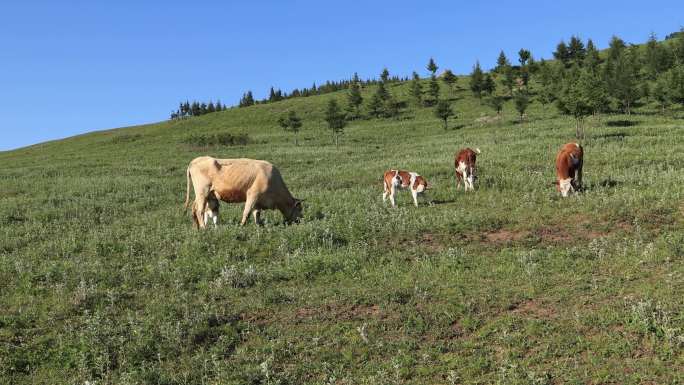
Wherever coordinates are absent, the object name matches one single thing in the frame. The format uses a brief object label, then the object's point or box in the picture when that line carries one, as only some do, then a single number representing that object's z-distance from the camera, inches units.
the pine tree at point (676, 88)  2377.6
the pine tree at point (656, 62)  3690.9
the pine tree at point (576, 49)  5216.5
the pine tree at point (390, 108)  3858.3
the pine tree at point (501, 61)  4918.8
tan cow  680.4
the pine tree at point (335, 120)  2662.4
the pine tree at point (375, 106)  4003.4
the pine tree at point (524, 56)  4736.7
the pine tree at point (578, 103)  1768.0
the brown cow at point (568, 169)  759.7
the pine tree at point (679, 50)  3851.6
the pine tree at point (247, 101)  6879.9
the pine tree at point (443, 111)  2805.1
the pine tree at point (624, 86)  2694.4
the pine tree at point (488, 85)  4010.8
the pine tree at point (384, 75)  6146.7
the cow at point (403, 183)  807.7
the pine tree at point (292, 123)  3045.3
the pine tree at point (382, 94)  4092.0
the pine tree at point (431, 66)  5029.5
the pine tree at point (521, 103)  2640.3
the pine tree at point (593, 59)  4097.0
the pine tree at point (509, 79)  4060.0
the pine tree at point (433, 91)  4239.7
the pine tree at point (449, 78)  4680.1
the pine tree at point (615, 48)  4442.4
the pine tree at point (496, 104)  2920.8
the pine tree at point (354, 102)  4173.2
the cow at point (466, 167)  908.6
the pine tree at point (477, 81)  4045.3
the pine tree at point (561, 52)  5285.4
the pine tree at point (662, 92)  2532.5
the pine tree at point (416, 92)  4208.2
